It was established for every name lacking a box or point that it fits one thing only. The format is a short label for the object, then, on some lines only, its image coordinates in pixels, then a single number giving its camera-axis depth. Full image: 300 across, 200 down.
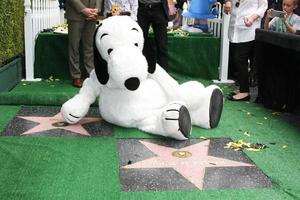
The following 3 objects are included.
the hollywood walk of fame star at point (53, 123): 3.81
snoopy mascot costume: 3.50
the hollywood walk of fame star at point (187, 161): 2.92
